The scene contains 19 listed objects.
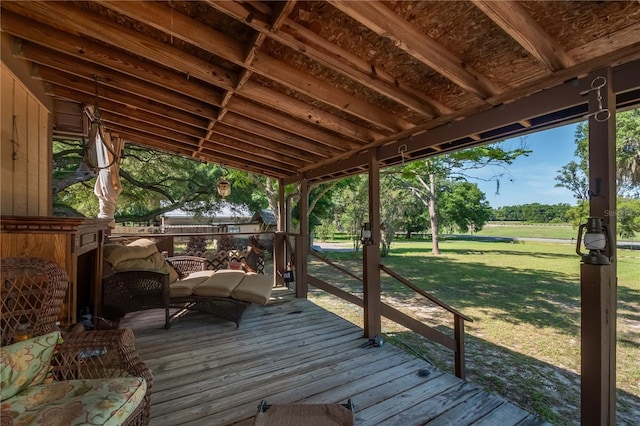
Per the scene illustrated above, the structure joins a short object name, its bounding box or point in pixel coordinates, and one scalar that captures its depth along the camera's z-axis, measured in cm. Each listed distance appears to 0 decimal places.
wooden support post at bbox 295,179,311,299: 493
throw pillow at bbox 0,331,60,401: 125
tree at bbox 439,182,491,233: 1934
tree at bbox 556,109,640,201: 902
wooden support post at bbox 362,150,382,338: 328
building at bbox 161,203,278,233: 1102
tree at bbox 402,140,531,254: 657
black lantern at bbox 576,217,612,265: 146
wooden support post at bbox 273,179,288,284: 560
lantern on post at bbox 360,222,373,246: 329
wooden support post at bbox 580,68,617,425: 150
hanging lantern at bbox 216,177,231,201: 642
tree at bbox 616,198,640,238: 809
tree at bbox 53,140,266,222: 991
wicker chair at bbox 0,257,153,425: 150
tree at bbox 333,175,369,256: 1261
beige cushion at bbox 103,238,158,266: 327
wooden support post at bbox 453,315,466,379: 272
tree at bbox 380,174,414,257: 1361
